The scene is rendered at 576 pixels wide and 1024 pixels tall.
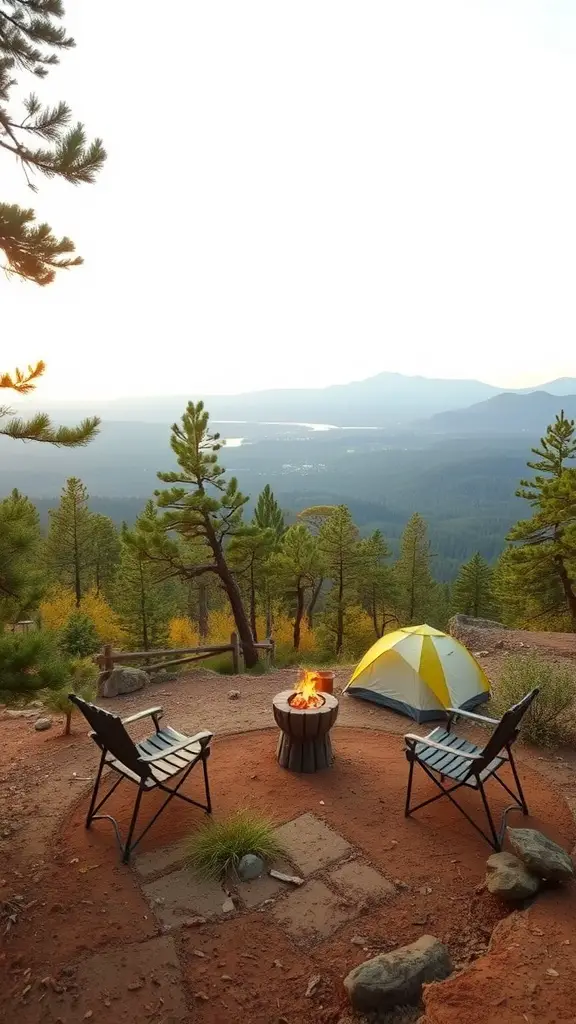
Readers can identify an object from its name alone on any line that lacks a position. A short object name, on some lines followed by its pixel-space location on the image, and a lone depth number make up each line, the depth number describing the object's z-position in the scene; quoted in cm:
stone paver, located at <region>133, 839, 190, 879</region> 469
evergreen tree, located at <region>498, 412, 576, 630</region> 1891
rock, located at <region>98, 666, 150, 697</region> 948
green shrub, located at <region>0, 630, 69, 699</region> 490
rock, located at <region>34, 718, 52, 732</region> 792
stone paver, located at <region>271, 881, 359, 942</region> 406
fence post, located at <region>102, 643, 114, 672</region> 980
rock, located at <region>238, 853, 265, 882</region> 459
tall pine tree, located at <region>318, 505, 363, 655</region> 2545
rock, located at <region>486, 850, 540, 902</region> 421
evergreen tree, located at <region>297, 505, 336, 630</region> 3542
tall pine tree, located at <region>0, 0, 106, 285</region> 477
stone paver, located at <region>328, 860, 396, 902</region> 441
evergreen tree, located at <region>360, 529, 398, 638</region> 2866
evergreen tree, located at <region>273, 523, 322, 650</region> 2430
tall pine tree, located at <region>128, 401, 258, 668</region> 1492
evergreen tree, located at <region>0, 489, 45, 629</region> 550
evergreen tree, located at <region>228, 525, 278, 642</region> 1641
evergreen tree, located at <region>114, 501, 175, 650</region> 2433
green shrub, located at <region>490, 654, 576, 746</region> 705
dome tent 801
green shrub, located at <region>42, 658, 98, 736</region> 718
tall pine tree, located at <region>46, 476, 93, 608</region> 2781
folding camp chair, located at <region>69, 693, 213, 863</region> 469
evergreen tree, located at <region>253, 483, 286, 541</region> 3098
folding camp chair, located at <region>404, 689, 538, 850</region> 487
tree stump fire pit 609
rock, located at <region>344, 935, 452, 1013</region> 332
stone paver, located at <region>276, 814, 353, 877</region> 477
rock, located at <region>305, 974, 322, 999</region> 356
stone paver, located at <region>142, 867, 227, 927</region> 420
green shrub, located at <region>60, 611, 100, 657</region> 1384
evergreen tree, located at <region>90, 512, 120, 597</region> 3403
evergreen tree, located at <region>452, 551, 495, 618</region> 3394
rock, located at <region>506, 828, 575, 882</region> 430
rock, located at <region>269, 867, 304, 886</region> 452
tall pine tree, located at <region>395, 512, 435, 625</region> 3394
